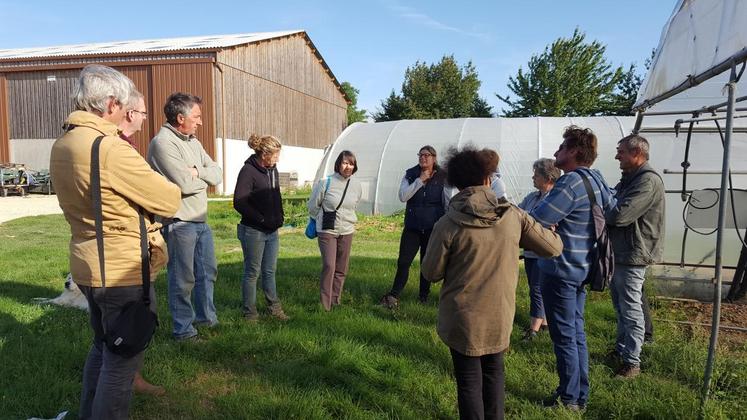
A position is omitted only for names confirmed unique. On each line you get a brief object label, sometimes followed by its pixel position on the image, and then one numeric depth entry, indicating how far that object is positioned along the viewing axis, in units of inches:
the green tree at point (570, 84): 1274.6
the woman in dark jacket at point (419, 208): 208.7
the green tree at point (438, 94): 1413.6
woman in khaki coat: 97.7
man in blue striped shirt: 119.8
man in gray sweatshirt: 145.3
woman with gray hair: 164.2
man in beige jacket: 85.0
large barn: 894.4
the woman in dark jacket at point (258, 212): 176.2
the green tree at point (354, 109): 2452.0
